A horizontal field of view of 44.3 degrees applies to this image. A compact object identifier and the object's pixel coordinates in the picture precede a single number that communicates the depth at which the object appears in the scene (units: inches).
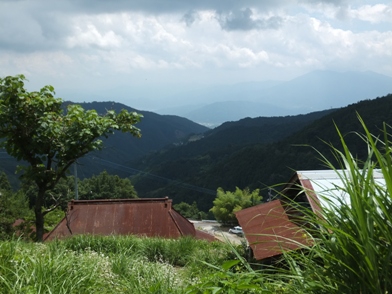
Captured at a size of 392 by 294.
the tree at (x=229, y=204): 2190.0
